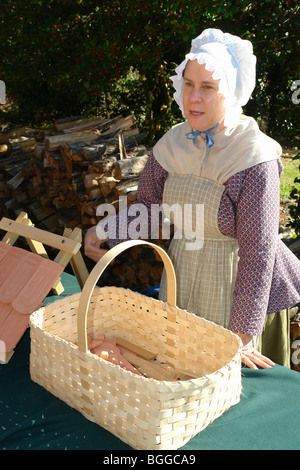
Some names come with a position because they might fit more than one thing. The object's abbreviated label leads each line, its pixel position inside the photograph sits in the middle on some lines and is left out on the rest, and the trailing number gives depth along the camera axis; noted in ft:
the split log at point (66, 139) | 14.70
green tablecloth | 4.84
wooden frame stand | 7.42
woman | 6.13
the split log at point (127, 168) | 13.03
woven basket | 4.58
